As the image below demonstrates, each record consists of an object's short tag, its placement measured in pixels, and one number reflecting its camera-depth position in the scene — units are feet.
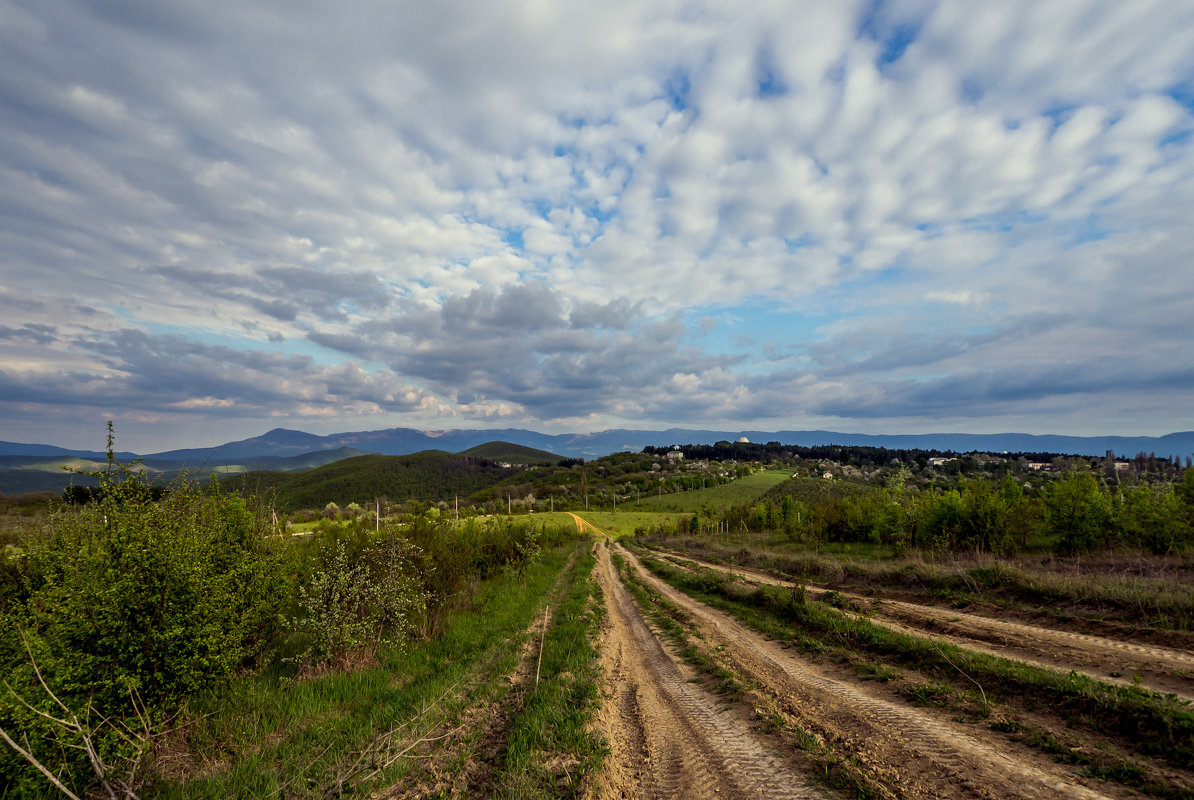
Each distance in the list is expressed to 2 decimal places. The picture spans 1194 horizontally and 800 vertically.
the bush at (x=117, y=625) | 16.63
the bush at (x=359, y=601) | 32.58
